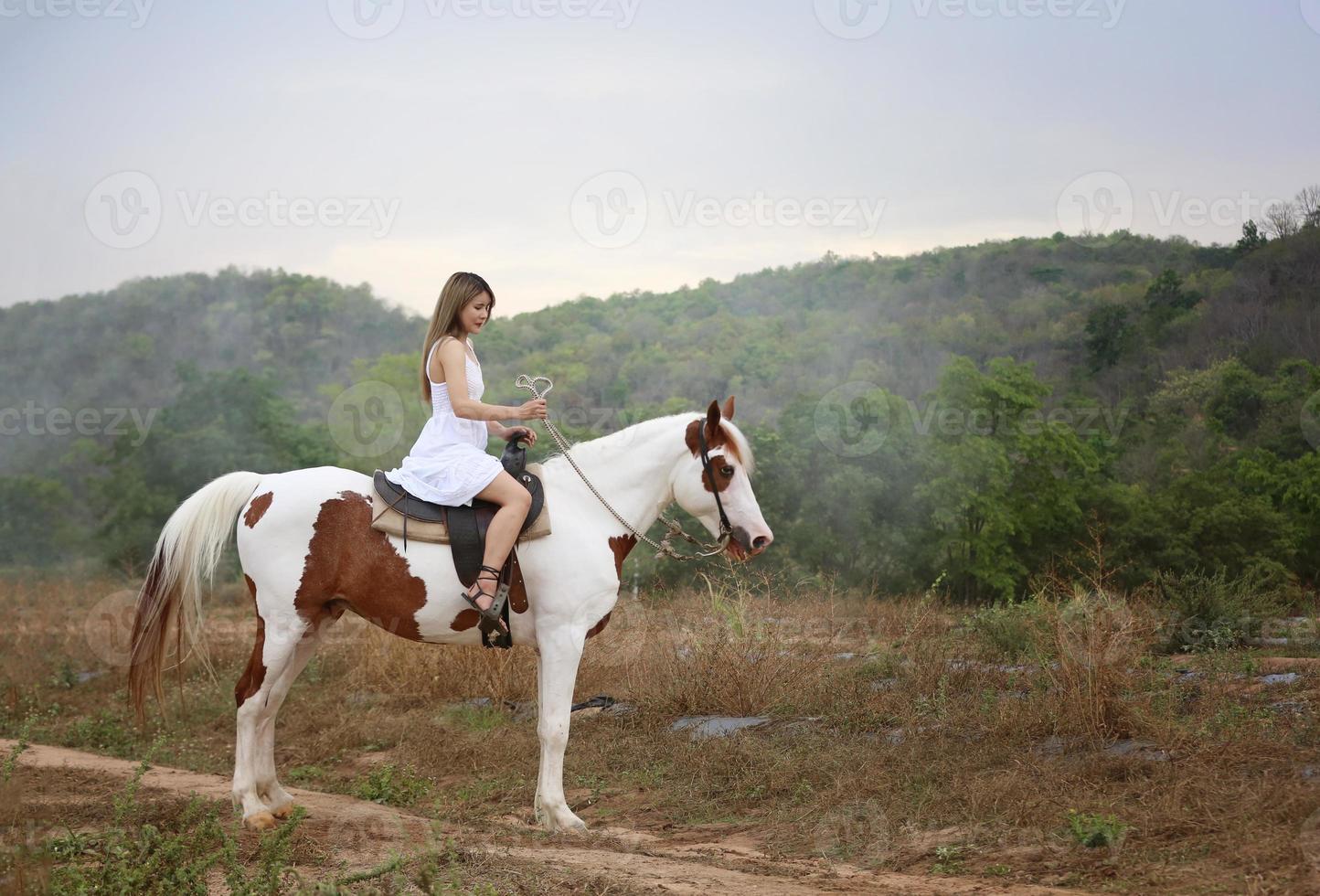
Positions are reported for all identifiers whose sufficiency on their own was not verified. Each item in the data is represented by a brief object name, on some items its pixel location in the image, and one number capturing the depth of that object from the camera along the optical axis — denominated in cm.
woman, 545
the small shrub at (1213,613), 826
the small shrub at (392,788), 636
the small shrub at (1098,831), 436
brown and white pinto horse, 565
